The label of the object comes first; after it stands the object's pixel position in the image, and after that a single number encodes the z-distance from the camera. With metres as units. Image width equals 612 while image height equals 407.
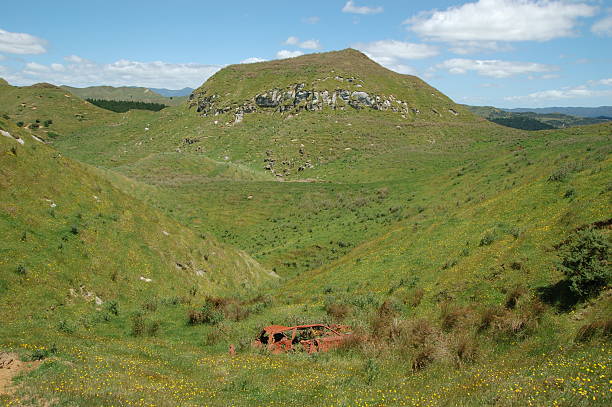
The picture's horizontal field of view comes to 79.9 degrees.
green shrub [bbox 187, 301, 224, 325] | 17.89
